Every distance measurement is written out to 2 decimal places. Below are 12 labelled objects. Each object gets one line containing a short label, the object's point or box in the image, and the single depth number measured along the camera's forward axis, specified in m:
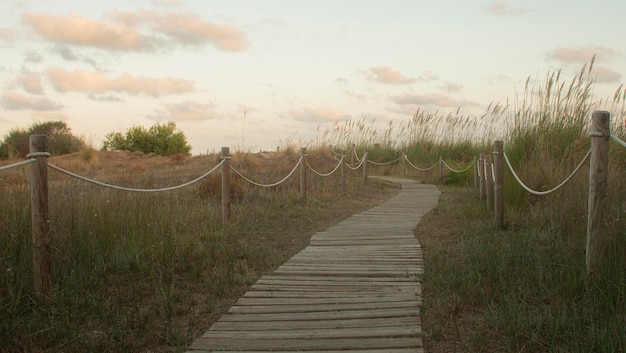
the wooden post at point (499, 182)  7.32
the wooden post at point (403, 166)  20.06
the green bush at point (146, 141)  28.31
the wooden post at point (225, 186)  7.87
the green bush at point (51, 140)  23.10
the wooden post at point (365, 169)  15.13
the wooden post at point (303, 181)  10.50
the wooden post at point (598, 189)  4.16
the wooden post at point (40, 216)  4.11
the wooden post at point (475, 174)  13.50
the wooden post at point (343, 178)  13.19
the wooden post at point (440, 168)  17.34
